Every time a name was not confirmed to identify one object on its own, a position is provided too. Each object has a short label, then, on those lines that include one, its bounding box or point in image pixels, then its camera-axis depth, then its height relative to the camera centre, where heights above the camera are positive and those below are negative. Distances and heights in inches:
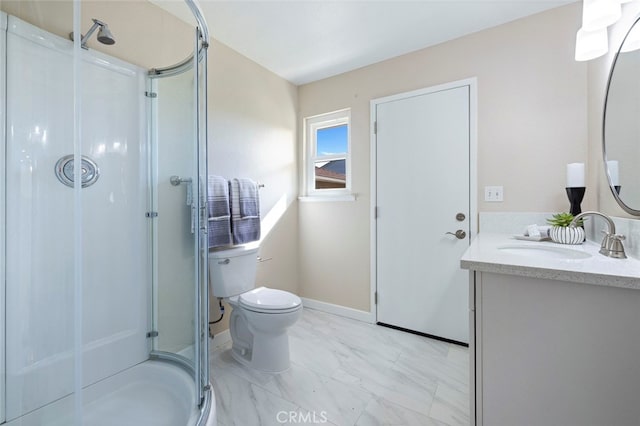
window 106.0 +22.8
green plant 58.1 -1.7
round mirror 45.1 +15.3
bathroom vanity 31.3 -15.7
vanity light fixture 47.4 +34.0
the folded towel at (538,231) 62.9 -4.3
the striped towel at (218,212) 73.9 +0.1
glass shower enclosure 45.3 -2.2
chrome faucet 41.7 -4.8
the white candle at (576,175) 62.6 +8.2
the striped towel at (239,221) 79.4 -2.6
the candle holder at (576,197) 62.3 +3.3
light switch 76.2 +5.0
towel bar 62.2 +7.3
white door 81.4 +0.7
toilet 67.3 -23.7
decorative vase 56.2 -4.6
